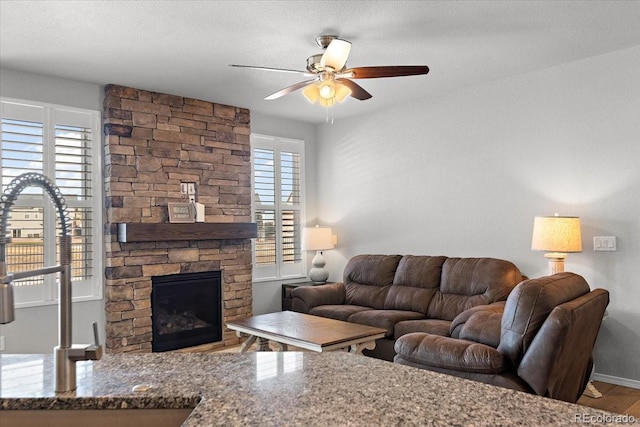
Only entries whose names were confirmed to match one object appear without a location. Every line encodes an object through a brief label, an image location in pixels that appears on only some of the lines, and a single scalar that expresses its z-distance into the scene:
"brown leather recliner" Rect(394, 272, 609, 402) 2.54
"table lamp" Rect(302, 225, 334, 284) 5.75
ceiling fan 3.14
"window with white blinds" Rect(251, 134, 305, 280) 5.88
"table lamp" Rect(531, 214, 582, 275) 3.77
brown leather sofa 4.22
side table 5.38
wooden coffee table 3.41
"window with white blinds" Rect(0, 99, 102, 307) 4.18
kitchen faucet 1.08
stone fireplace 4.60
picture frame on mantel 4.92
